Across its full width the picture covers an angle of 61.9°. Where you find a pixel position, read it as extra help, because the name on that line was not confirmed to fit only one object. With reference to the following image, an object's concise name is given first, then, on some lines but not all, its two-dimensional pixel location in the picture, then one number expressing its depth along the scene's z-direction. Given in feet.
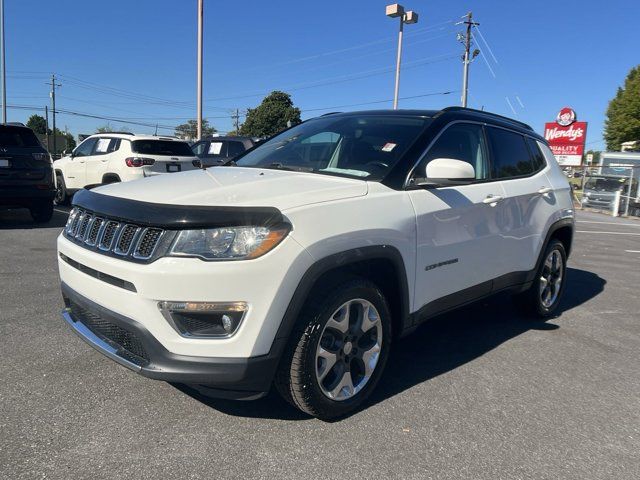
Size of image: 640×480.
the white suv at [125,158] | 34.47
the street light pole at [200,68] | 61.93
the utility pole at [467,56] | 111.04
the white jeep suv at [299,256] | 7.96
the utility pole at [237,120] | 313.69
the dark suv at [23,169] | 28.04
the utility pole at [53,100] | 226.99
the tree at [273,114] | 193.98
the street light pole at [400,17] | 69.97
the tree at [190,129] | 291.87
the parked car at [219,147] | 42.68
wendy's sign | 93.91
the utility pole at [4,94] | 87.20
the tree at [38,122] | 335.26
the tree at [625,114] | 90.33
